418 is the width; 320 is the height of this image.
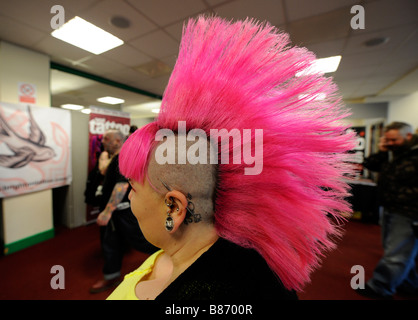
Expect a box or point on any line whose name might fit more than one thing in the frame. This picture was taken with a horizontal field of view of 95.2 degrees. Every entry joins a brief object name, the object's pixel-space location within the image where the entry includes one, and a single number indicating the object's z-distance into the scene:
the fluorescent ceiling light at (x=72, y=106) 5.72
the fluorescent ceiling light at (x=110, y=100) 5.12
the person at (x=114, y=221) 1.67
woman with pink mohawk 0.49
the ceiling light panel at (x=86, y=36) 2.24
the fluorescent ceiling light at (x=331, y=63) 3.10
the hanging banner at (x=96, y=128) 3.42
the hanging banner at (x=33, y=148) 2.47
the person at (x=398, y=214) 1.65
